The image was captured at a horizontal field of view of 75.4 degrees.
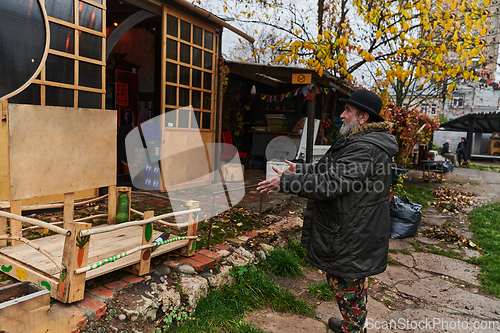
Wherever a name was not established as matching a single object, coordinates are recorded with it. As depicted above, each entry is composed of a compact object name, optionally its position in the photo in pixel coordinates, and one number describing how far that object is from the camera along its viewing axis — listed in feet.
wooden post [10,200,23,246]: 8.21
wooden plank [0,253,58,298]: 6.87
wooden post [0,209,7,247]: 8.08
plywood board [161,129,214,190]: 19.92
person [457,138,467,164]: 60.72
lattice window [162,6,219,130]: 19.49
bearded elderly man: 7.17
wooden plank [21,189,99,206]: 13.78
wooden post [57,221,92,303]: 6.55
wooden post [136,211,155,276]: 8.34
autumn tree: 18.17
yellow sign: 21.13
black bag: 18.47
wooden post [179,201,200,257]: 10.12
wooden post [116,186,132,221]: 11.35
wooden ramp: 7.47
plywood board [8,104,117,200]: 8.50
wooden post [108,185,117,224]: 11.28
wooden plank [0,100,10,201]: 11.79
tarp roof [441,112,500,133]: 68.13
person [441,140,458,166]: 54.70
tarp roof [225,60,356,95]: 21.58
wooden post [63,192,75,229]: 9.54
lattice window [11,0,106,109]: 13.57
